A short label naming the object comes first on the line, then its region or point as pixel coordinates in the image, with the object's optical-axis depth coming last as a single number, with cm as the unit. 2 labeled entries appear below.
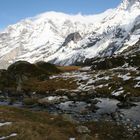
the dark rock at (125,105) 2517
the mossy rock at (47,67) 5781
